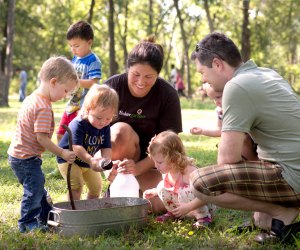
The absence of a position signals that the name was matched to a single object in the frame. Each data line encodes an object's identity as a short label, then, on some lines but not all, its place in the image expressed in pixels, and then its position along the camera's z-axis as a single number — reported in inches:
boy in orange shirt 133.6
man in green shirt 121.0
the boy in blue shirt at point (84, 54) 222.4
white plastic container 154.8
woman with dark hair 164.9
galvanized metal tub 124.5
